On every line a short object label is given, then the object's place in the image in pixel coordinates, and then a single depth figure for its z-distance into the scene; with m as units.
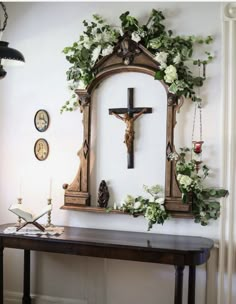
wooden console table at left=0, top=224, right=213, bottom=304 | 2.66
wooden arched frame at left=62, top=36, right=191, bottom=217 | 3.11
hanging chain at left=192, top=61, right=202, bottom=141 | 3.12
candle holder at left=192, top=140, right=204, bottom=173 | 3.04
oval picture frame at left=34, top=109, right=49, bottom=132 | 3.51
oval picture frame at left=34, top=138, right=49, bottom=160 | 3.51
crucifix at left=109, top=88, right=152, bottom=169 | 3.23
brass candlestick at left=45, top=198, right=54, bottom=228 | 3.26
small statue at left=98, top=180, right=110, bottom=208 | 3.27
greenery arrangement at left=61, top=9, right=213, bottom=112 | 3.07
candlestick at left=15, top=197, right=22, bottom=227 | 3.28
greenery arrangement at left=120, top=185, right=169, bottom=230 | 3.00
